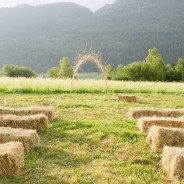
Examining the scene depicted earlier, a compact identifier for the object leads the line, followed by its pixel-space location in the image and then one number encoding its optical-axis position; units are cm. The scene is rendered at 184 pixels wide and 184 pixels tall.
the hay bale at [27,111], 1225
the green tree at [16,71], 8297
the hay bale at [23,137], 809
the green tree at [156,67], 7088
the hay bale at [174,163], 661
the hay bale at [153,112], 1255
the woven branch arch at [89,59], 2102
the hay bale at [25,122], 1029
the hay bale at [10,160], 655
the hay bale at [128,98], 1884
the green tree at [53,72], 9206
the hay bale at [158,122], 1038
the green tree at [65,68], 8000
